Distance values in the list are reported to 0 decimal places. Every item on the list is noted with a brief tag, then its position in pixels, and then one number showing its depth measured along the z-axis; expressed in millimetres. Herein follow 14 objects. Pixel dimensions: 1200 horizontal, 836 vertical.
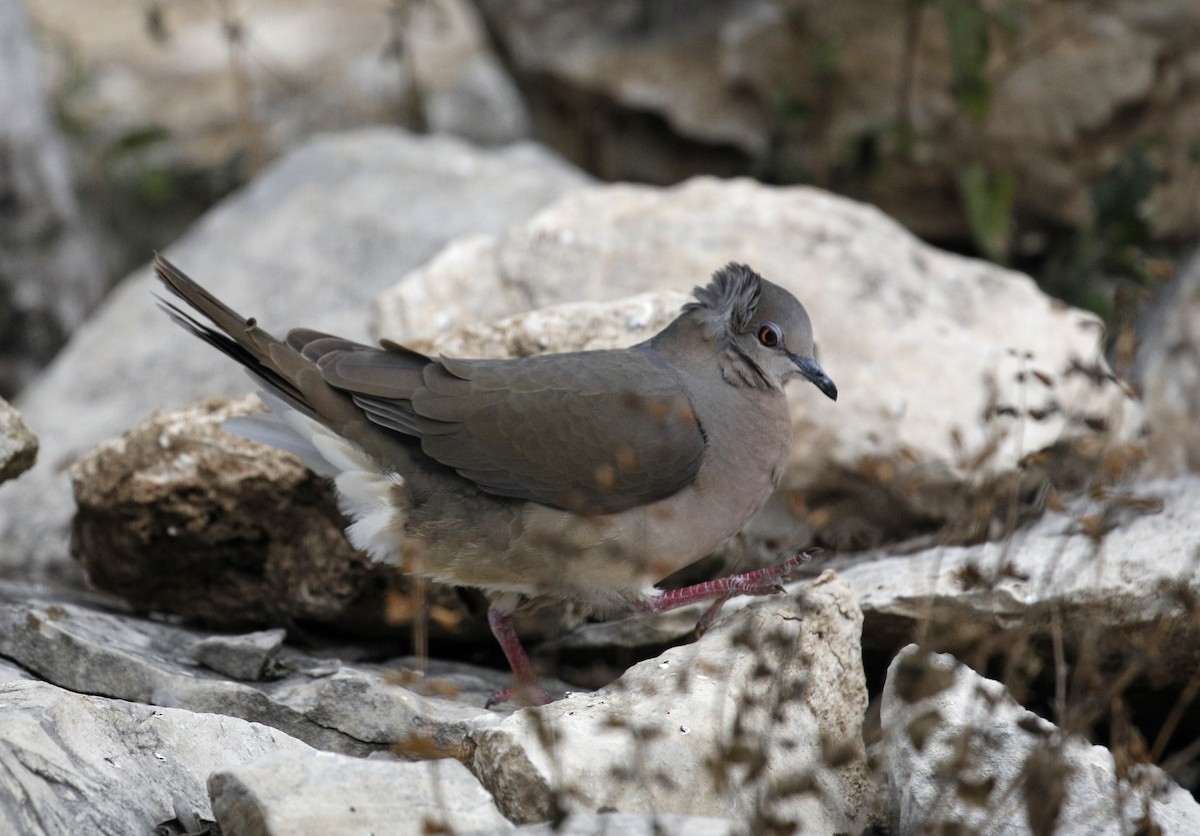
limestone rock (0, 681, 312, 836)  6285
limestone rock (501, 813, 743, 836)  5617
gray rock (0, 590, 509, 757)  7836
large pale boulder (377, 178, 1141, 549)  10078
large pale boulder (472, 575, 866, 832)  5609
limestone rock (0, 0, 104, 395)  14266
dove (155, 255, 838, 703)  8320
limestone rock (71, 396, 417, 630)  9359
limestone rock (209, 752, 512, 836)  5754
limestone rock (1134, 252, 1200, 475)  12031
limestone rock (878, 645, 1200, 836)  5332
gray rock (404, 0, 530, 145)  18219
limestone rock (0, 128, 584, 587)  12273
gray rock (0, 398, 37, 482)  8492
